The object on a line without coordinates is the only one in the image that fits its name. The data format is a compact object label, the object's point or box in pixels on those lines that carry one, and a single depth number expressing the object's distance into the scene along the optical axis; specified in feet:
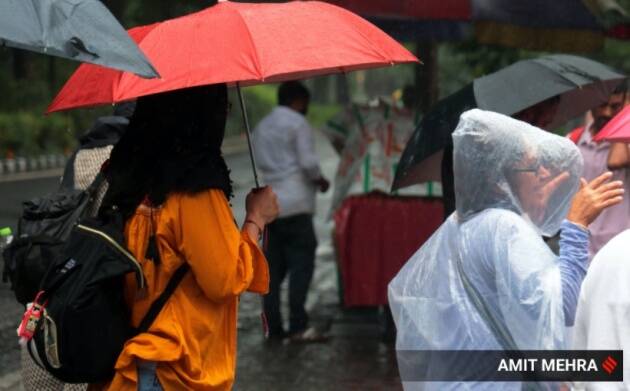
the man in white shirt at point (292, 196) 50.20
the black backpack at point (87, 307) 19.95
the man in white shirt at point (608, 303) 17.43
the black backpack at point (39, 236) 24.15
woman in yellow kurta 20.38
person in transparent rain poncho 17.95
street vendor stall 50.49
